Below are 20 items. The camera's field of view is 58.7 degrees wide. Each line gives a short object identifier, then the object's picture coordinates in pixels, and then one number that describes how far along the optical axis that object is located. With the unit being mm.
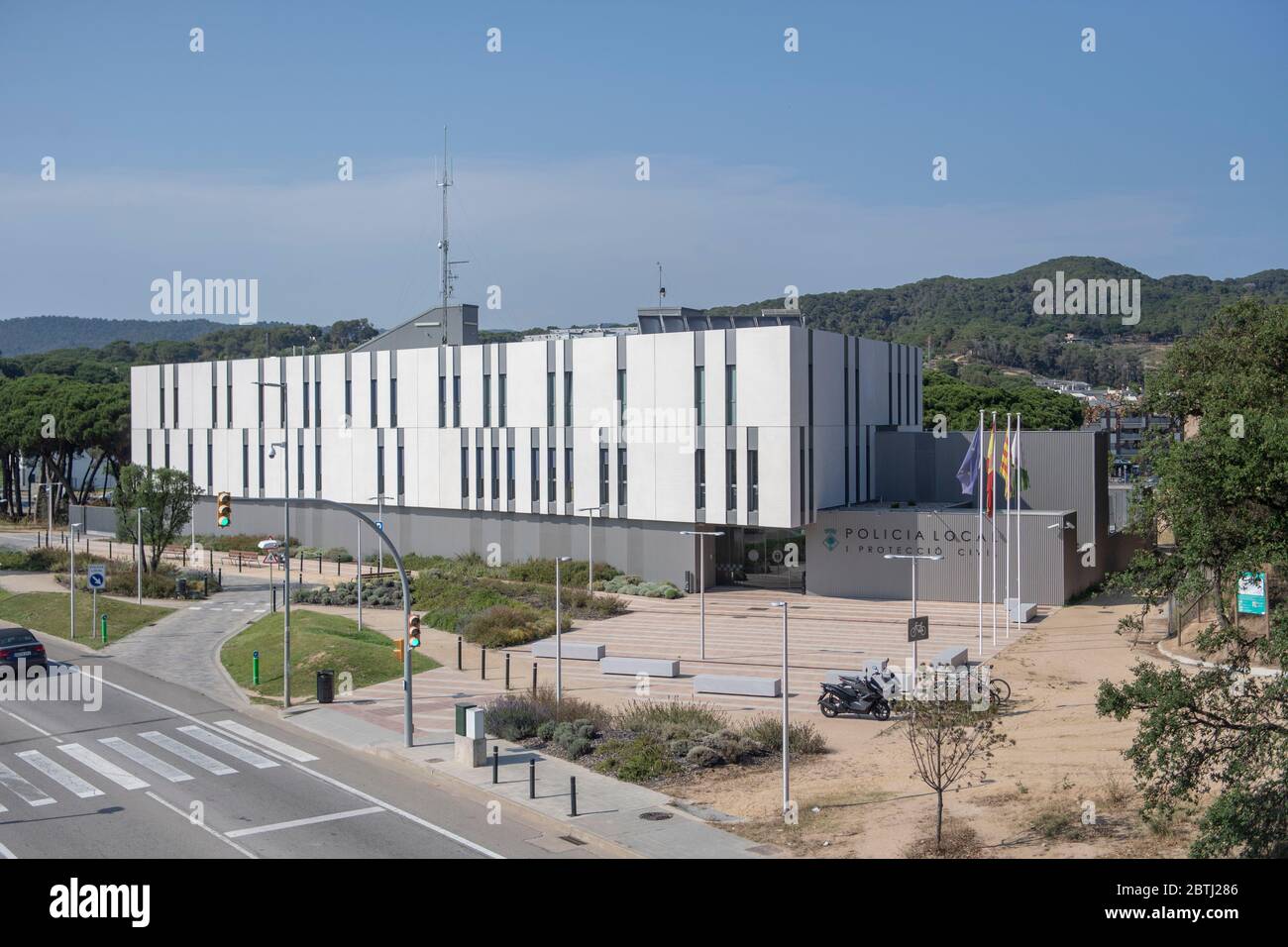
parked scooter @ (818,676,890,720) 29344
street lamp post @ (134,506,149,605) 49062
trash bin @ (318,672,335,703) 31516
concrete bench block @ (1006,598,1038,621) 43000
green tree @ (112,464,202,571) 53312
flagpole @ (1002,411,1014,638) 42594
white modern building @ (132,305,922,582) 51125
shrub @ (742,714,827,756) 25875
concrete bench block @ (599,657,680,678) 35094
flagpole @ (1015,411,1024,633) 42431
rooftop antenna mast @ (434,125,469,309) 67250
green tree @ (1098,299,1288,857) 14625
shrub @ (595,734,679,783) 23859
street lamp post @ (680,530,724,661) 37450
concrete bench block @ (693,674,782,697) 31953
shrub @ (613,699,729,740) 26391
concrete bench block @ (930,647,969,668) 33962
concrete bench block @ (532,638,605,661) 38469
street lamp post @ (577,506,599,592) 50188
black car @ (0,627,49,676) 34594
